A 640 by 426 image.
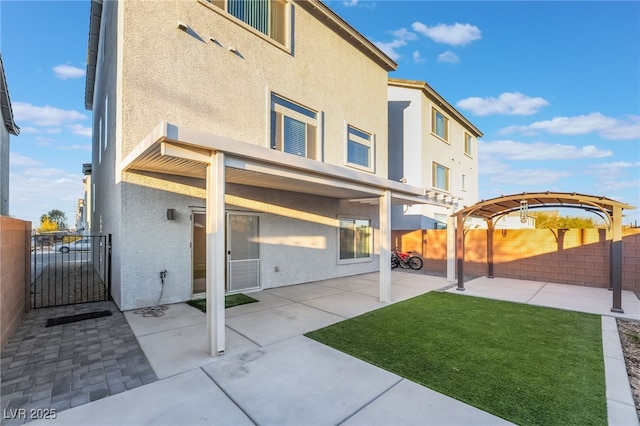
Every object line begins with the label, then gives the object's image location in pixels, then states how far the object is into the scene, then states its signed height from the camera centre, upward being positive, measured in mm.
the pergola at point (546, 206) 6914 +221
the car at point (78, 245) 21609 -2535
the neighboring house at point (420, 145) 15203 +3943
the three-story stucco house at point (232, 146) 5759 +1818
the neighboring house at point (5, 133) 11945 +4224
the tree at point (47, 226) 45262 -1695
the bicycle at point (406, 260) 13609 -2062
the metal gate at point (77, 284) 7271 -2135
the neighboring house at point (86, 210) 25553 +536
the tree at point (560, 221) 19455 -277
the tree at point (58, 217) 60119 -328
